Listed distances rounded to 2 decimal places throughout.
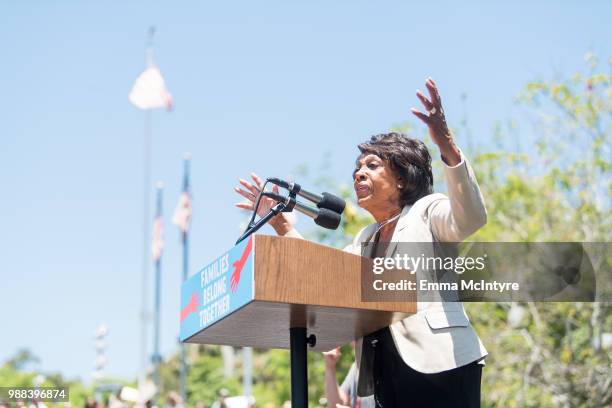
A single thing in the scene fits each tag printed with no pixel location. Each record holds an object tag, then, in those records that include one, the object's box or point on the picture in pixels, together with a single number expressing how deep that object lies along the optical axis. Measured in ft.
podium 9.18
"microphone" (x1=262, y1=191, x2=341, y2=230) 11.24
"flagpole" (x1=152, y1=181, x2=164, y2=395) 87.10
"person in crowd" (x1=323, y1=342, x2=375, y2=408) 16.99
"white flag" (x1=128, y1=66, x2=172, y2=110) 65.46
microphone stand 11.28
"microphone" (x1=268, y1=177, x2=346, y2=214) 11.34
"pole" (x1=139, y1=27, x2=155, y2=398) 75.56
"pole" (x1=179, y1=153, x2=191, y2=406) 85.20
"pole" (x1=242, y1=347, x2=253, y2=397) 85.87
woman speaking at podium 10.43
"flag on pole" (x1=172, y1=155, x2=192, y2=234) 82.89
